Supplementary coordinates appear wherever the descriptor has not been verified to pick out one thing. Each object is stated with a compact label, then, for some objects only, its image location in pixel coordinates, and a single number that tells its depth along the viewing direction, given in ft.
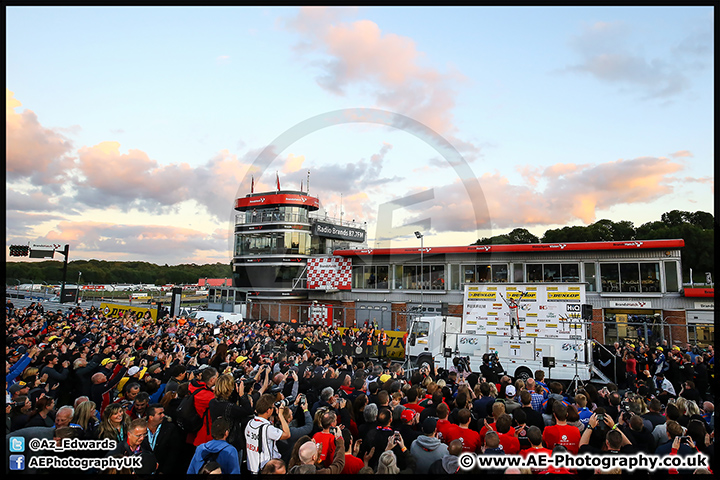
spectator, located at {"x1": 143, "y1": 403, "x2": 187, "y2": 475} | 14.73
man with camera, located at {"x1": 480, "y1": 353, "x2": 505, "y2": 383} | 33.78
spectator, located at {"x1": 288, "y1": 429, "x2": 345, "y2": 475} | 11.96
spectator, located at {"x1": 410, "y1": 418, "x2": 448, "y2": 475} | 13.93
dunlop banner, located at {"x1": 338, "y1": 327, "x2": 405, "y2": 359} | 66.49
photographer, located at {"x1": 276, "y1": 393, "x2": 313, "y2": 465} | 15.81
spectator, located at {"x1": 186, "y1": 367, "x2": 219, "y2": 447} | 16.16
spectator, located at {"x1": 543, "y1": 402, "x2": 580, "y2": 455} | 15.60
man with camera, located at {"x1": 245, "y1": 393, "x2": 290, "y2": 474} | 14.43
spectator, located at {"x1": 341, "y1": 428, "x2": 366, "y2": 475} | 13.33
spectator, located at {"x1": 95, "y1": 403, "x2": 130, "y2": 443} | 14.30
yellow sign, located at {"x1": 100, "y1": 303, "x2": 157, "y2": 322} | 81.18
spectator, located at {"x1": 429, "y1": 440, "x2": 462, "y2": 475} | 13.19
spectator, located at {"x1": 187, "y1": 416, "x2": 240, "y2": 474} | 12.97
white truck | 46.14
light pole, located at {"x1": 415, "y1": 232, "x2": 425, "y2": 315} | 82.53
